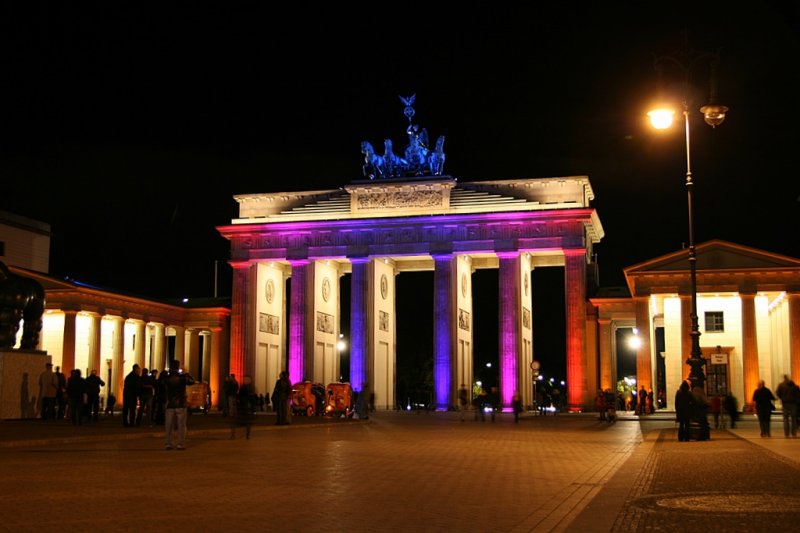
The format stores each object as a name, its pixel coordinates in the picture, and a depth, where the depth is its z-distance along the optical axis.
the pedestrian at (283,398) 32.38
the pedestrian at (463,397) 48.32
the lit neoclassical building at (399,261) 65.69
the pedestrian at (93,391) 31.70
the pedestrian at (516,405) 44.50
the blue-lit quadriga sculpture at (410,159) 70.38
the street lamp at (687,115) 23.48
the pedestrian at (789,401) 28.81
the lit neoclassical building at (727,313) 52.25
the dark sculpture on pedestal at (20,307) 26.06
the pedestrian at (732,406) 34.69
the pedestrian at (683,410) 26.11
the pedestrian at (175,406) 20.31
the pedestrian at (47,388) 28.48
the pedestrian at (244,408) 24.80
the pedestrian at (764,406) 28.69
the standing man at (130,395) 28.41
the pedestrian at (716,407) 34.56
